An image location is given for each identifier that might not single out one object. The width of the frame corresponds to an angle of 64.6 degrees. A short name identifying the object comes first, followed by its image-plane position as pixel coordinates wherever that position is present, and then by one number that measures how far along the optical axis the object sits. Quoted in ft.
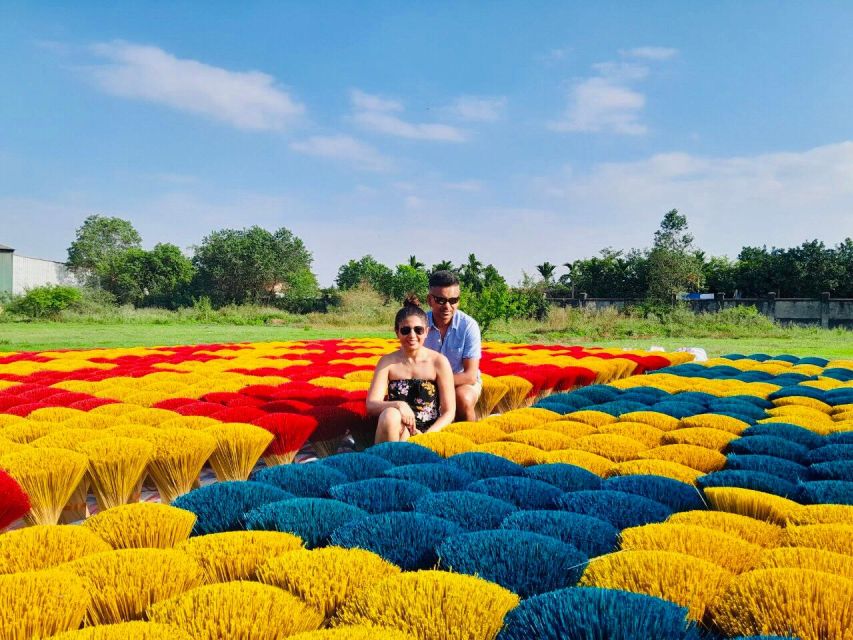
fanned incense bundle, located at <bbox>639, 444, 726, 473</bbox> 11.26
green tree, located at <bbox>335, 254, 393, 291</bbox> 157.69
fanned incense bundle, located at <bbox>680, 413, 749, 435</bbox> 13.99
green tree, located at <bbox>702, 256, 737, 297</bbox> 121.29
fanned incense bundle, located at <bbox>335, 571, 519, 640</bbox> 5.34
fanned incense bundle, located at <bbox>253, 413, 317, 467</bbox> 13.76
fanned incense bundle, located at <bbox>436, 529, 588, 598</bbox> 6.51
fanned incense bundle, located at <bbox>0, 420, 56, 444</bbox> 12.80
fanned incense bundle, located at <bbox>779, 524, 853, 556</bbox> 7.16
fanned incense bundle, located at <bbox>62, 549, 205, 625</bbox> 6.08
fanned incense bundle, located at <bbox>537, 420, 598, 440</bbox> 13.64
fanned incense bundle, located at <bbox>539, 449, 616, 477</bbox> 10.81
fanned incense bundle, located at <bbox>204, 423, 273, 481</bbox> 12.77
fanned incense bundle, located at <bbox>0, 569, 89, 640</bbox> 5.53
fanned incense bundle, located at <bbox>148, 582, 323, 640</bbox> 5.32
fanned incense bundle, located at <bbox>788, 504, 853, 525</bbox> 8.07
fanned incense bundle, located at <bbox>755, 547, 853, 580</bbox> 6.47
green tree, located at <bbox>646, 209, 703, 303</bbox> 105.19
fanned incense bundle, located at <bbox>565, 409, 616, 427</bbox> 15.01
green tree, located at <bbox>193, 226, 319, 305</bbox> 146.92
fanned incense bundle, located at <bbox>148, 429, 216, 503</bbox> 11.88
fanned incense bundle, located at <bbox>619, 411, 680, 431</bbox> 14.49
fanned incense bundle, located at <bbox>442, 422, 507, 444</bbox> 13.33
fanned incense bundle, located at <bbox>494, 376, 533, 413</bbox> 20.83
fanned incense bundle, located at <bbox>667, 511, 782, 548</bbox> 7.58
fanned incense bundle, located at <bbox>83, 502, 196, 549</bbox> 7.73
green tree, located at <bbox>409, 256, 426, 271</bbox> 168.17
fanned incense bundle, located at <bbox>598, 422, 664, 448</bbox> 13.09
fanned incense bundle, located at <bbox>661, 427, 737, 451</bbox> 12.59
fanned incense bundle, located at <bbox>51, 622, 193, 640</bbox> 5.03
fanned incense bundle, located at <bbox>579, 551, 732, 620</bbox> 6.03
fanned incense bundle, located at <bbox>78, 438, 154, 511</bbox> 11.25
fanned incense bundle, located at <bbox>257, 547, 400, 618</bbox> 5.99
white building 127.03
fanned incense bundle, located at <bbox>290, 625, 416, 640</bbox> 5.02
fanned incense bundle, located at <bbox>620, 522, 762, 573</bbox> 6.86
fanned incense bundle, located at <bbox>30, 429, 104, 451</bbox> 11.91
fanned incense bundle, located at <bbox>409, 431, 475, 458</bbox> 12.12
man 16.35
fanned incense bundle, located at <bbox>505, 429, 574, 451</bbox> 12.37
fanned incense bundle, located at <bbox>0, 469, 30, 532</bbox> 9.00
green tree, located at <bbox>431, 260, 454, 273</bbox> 137.59
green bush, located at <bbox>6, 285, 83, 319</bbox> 95.55
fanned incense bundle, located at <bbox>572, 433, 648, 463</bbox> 11.76
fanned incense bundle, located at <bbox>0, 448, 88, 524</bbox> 10.32
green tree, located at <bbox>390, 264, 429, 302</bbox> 142.80
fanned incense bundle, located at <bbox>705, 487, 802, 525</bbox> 8.41
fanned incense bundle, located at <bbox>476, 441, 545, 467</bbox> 11.32
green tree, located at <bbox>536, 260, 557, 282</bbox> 147.38
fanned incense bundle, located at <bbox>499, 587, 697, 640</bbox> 5.04
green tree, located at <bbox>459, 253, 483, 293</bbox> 114.26
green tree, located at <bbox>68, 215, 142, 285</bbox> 176.78
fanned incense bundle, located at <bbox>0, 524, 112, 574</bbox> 6.93
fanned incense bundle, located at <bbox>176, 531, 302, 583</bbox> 6.74
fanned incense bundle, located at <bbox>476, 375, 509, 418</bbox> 20.29
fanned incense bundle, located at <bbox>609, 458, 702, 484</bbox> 10.27
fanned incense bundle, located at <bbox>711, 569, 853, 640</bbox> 5.45
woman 14.16
